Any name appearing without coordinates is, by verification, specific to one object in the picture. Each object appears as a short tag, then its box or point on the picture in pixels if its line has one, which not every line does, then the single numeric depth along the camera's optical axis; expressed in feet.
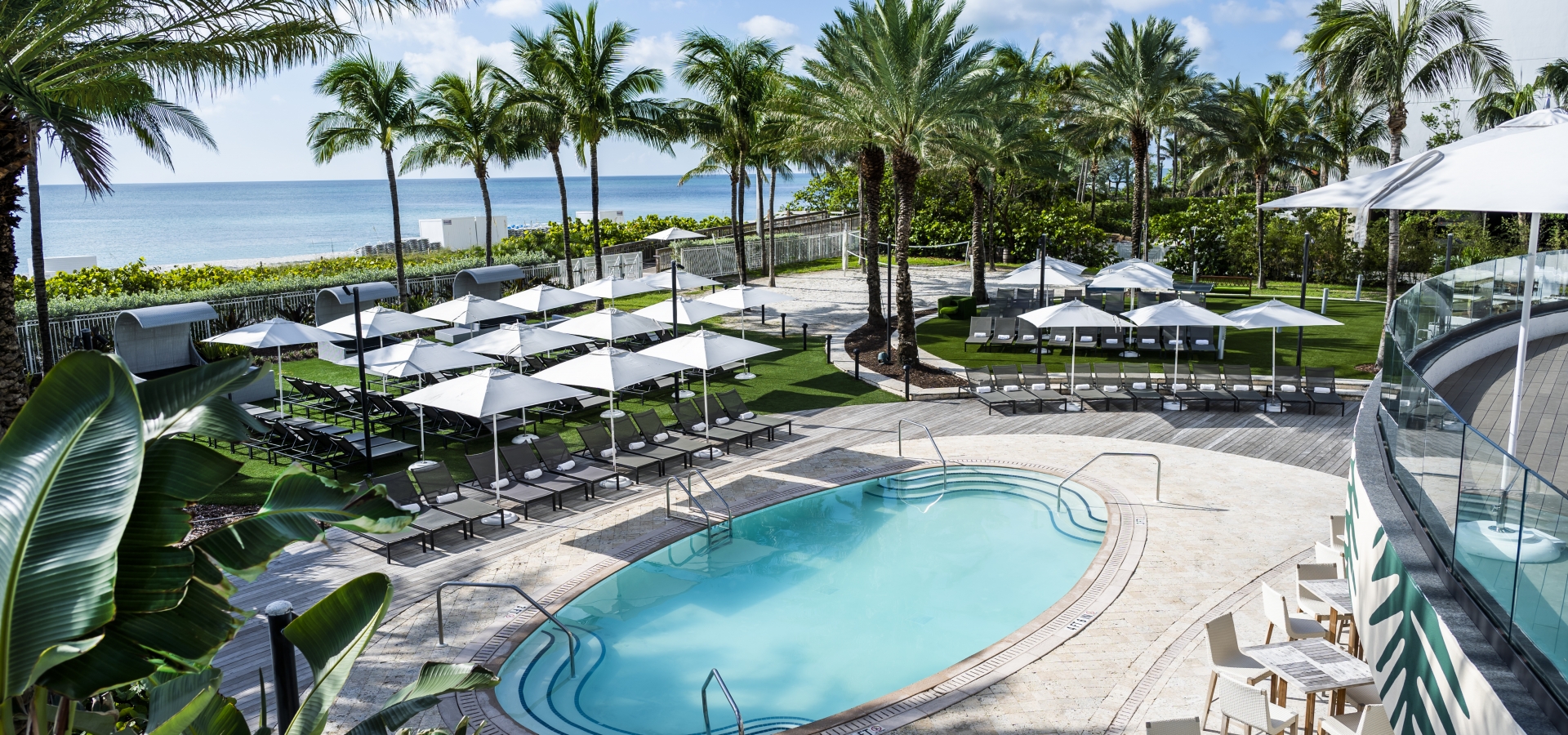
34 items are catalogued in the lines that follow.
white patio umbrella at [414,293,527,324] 74.49
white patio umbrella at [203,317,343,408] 60.75
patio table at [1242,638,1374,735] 26.23
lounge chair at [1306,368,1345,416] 63.46
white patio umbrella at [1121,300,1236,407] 65.51
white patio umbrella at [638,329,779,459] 55.93
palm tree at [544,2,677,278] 93.30
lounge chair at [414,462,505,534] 44.39
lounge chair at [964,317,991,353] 84.94
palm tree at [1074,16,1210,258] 103.81
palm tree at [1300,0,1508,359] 68.69
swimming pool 33.24
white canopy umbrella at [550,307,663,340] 66.33
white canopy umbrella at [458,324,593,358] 64.18
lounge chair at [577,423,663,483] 52.19
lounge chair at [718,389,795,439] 61.11
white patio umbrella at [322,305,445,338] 67.26
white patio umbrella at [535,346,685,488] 51.55
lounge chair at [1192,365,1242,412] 65.31
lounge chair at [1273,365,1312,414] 63.87
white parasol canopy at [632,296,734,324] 70.74
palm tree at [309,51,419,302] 92.48
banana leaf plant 12.33
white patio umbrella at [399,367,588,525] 46.44
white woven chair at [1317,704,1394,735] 23.49
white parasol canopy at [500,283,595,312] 79.77
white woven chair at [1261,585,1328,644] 30.22
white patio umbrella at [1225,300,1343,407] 62.03
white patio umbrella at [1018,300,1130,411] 67.92
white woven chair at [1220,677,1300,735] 25.49
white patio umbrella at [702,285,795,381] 79.87
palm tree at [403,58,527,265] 102.63
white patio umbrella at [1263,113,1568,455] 23.35
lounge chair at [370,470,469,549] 42.88
